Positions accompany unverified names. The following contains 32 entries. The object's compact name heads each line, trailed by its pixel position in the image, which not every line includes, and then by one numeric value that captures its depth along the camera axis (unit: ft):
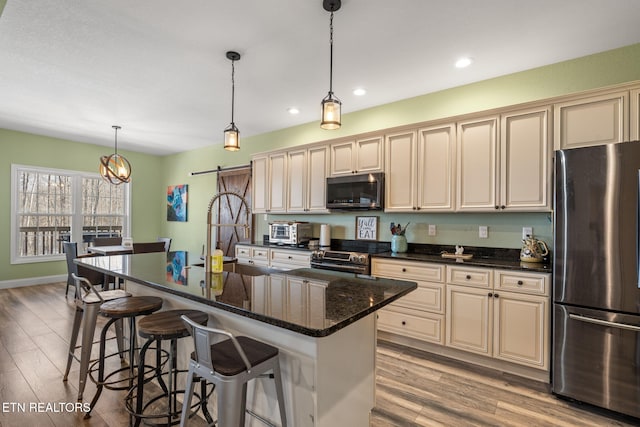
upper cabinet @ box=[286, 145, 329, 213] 13.52
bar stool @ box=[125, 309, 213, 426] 5.40
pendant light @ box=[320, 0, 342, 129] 6.96
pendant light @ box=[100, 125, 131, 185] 15.06
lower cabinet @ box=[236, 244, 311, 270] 12.94
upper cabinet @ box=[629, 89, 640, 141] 7.50
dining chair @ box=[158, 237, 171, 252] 18.61
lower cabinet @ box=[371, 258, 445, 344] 9.47
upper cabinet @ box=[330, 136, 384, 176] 11.89
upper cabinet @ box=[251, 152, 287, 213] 14.96
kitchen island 4.30
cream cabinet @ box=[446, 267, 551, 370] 7.90
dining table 14.89
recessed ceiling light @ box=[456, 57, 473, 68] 9.18
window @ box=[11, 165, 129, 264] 17.94
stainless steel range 10.91
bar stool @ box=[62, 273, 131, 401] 6.96
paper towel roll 13.94
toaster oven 14.24
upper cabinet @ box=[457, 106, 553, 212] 8.66
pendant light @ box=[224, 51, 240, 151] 9.27
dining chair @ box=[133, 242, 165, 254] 15.97
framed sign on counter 12.89
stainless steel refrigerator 6.51
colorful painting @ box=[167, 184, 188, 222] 21.98
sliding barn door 18.10
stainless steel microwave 11.60
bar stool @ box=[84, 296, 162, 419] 6.48
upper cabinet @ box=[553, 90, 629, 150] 7.67
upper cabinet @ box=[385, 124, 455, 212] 10.32
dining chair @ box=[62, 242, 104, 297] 14.57
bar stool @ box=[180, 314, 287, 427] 4.18
